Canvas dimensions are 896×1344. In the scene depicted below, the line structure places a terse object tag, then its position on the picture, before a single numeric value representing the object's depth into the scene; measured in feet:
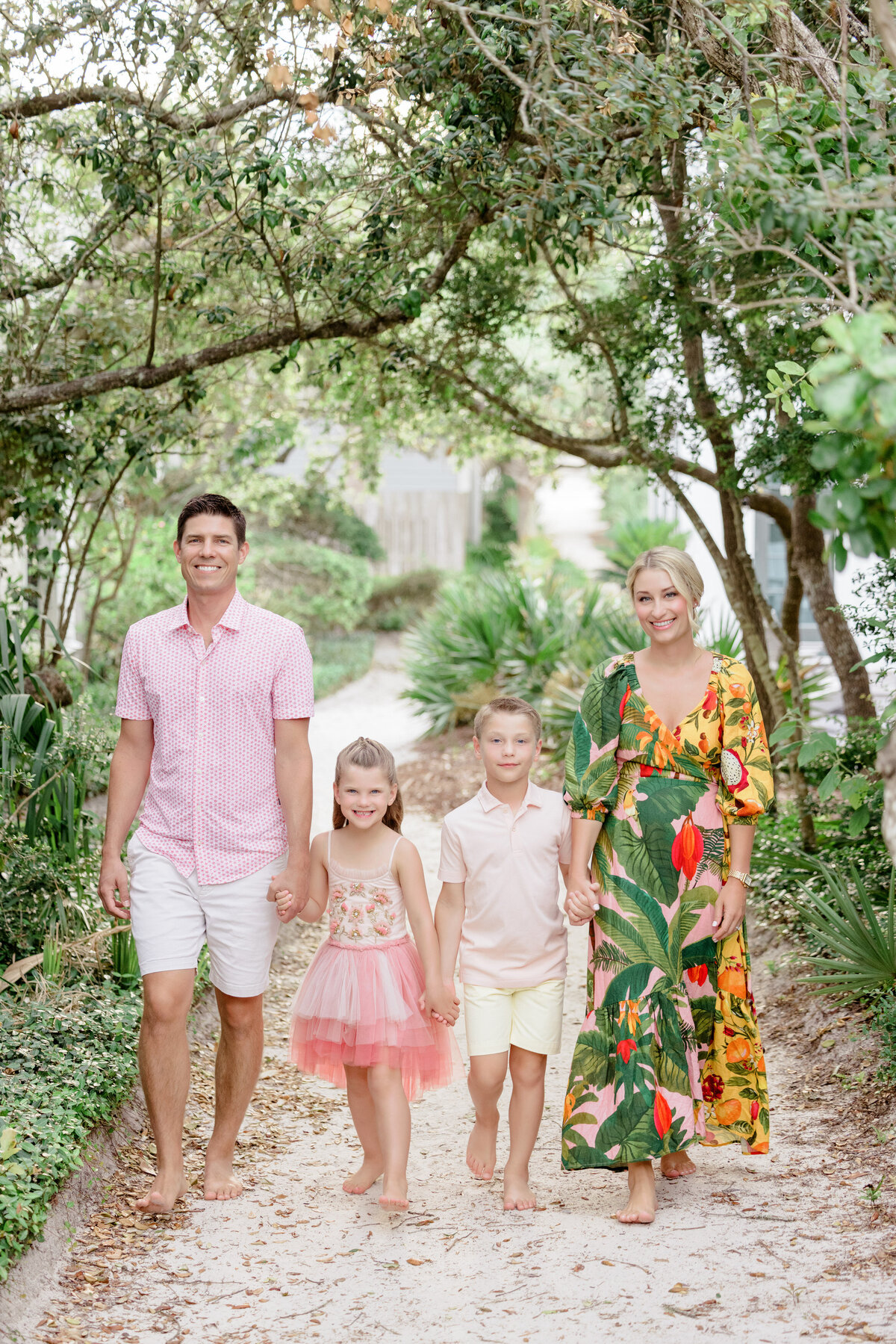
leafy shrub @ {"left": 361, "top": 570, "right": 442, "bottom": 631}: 70.44
